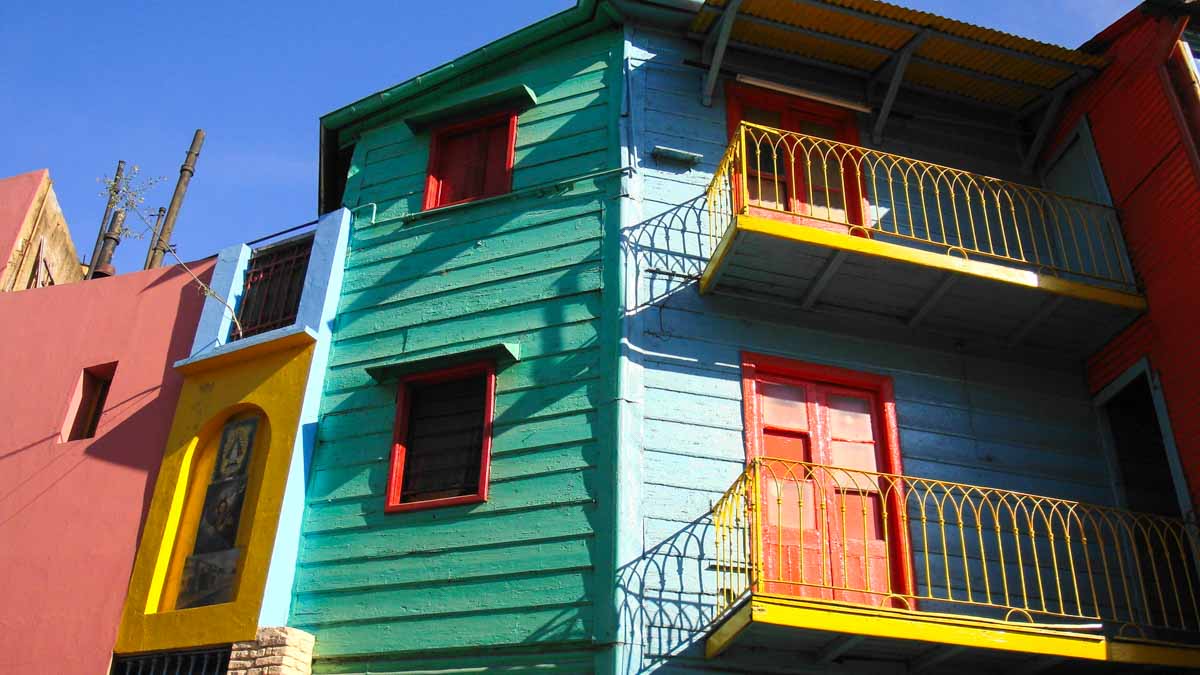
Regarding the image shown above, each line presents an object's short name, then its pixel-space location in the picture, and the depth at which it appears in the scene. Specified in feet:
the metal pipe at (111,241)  74.13
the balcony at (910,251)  32.91
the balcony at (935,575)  26.99
